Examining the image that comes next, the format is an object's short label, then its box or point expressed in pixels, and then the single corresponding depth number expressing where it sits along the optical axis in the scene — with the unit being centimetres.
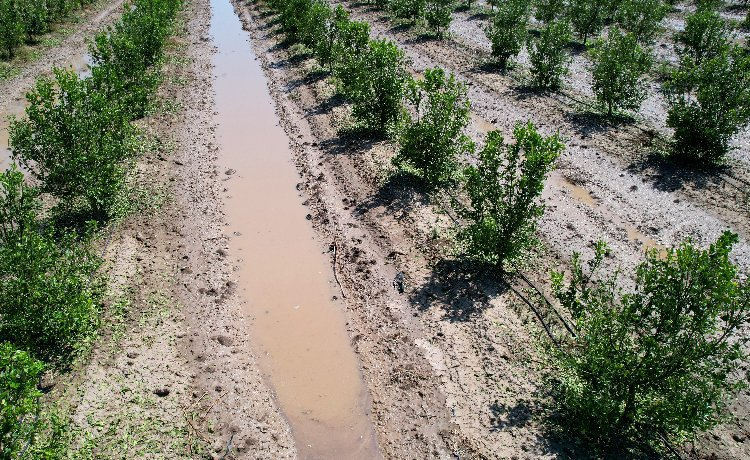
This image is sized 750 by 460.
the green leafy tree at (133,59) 1364
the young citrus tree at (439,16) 2275
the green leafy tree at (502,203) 820
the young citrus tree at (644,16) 2017
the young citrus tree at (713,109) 1166
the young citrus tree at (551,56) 1633
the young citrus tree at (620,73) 1436
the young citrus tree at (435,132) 1101
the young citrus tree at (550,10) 2417
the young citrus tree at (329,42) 1892
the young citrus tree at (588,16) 2152
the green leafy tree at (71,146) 1005
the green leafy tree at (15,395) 507
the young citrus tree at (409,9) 2491
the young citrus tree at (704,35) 1777
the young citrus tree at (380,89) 1345
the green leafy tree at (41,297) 716
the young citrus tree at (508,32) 1833
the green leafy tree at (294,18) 2128
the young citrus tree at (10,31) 2084
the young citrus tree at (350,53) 1517
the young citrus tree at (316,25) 1900
